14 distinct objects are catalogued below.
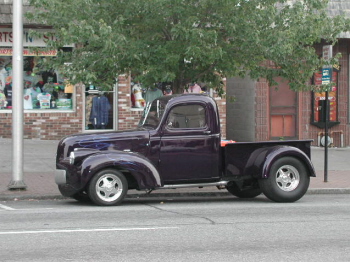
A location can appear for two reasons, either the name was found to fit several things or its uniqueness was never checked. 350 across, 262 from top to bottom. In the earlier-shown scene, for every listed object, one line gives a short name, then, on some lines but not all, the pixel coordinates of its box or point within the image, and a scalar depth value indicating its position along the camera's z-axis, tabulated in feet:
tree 44.45
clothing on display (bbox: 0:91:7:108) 70.74
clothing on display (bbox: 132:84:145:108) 73.57
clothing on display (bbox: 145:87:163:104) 70.85
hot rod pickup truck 38.22
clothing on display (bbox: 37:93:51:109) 71.56
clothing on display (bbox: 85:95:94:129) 72.23
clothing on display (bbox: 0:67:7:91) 70.74
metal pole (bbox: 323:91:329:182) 50.85
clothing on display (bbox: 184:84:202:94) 73.31
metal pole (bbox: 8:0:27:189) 44.65
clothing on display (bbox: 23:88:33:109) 71.31
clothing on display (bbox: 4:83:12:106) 70.95
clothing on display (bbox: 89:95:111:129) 72.28
